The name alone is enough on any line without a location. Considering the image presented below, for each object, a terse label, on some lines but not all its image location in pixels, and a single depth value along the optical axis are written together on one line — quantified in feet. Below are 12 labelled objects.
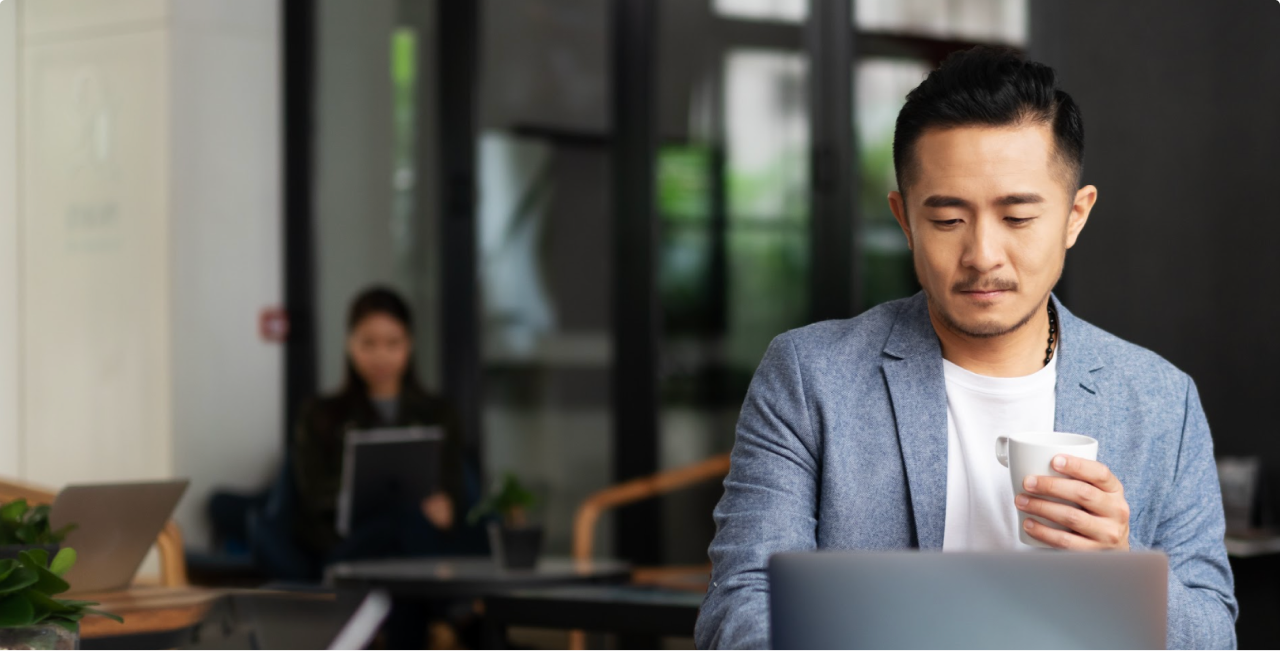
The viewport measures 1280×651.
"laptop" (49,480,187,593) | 7.00
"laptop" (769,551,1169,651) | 3.91
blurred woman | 16.21
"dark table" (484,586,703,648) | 8.92
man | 5.65
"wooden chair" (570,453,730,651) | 15.35
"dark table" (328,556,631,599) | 12.37
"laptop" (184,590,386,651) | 5.97
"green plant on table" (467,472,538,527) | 12.93
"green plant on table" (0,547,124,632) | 4.71
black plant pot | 12.93
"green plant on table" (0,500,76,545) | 6.22
